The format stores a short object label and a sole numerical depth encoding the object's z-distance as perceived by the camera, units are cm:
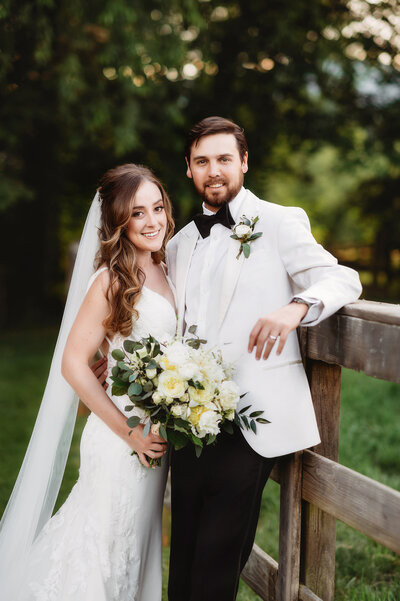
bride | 265
